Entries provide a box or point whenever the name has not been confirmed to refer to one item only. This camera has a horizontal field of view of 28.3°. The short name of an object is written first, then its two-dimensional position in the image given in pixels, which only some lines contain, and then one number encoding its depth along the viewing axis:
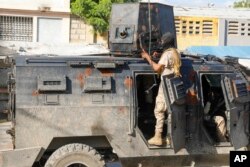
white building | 19.19
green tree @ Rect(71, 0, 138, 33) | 19.47
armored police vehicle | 5.88
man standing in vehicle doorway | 6.12
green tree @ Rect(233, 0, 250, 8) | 56.69
